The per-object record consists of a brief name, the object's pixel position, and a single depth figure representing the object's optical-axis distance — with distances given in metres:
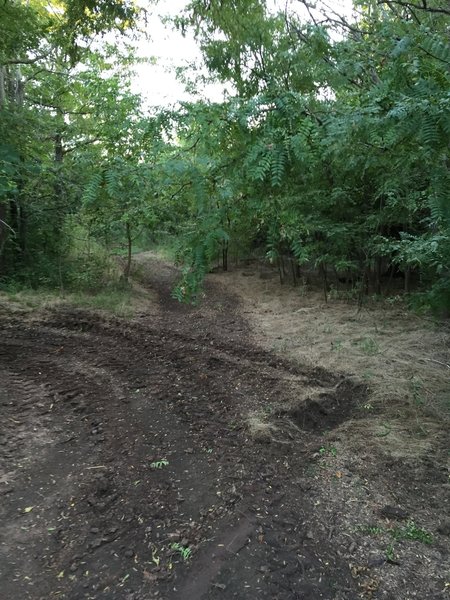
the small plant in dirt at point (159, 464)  3.75
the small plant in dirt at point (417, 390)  4.84
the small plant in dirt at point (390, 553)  2.78
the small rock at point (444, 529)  3.02
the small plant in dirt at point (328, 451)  3.95
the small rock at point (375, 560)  2.74
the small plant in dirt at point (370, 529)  3.01
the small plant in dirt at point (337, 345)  6.68
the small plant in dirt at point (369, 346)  6.50
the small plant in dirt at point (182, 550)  2.79
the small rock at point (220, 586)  2.53
